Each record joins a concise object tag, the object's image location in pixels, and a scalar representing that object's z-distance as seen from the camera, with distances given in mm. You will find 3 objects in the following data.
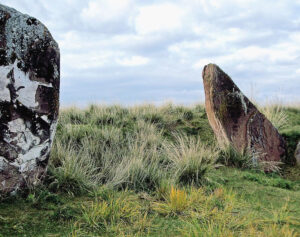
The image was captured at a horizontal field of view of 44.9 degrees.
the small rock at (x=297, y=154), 7102
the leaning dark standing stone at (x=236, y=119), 6957
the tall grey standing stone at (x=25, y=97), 3891
